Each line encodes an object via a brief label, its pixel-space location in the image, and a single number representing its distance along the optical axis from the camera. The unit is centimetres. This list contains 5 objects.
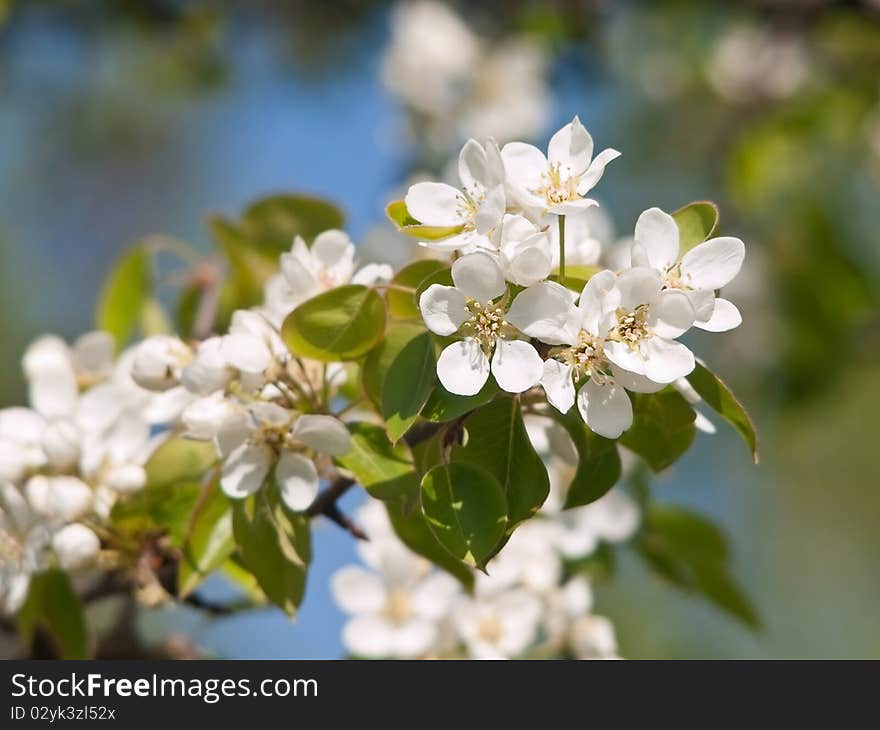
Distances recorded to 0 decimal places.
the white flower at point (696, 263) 105
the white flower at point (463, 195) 106
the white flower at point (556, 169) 106
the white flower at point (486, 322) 104
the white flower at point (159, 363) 111
